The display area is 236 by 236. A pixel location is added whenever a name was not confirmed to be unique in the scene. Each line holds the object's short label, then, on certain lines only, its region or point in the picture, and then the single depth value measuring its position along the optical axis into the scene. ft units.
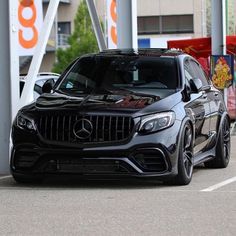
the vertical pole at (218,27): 66.80
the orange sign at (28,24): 43.37
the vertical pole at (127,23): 45.91
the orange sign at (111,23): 55.01
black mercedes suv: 28.60
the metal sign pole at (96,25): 51.80
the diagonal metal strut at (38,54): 38.55
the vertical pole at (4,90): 35.42
